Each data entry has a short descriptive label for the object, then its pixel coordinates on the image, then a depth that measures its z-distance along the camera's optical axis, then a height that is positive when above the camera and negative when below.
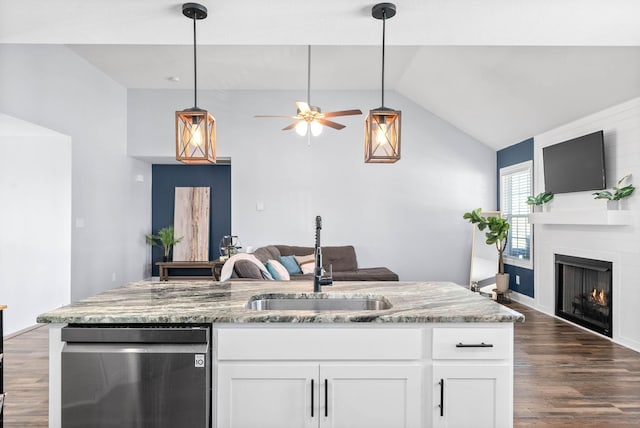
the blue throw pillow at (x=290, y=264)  5.82 -0.60
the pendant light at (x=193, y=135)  2.14 +0.42
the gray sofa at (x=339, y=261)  5.64 -0.60
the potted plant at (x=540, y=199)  5.33 +0.27
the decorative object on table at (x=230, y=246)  6.10 -0.40
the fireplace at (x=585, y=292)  4.37 -0.79
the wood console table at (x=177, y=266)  6.90 -0.74
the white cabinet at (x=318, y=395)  1.75 -0.72
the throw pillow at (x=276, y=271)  4.58 -0.55
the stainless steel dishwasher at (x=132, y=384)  1.70 -0.65
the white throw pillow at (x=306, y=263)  5.93 -0.60
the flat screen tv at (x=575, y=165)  4.37 +0.63
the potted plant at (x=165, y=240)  7.12 -0.34
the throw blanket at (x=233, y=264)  3.91 -0.43
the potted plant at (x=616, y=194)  3.98 +0.26
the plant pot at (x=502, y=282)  6.18 -0.88
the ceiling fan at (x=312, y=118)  4.29 +1.06
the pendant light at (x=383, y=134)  2.11 +0.43
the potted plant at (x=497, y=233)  6.10 -0.17
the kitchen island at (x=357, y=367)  1.75 -0.60
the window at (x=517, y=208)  6.06 +0.18
